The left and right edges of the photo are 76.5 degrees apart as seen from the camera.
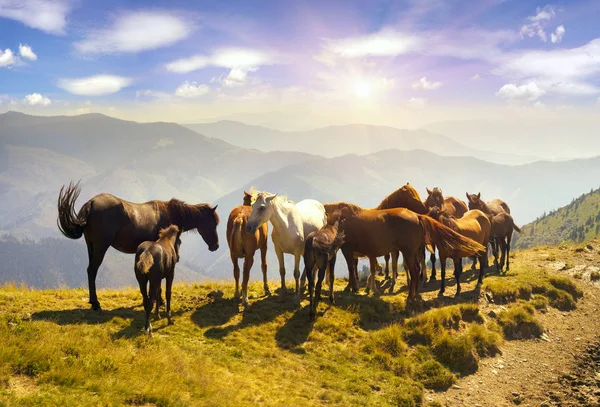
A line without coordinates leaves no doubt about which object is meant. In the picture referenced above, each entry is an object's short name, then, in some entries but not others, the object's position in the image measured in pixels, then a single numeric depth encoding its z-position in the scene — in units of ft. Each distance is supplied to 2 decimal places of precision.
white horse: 44.80
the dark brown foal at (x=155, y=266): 35.06
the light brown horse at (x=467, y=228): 55.82
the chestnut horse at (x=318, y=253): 43.06
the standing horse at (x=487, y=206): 75.85
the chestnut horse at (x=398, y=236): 49.80
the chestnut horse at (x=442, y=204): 67.26
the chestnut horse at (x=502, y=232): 72.49
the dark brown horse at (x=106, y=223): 39.68
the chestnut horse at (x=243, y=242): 45.21
